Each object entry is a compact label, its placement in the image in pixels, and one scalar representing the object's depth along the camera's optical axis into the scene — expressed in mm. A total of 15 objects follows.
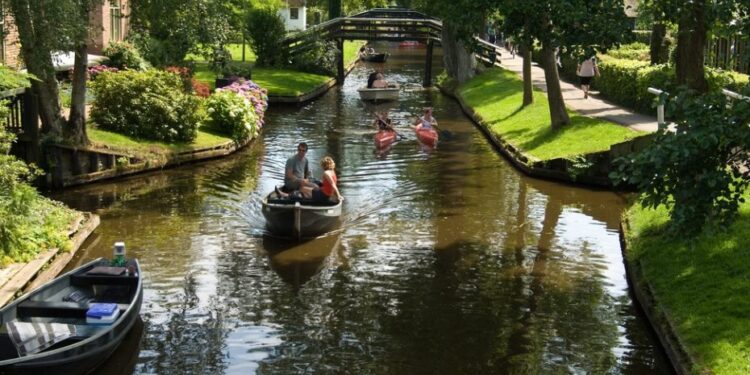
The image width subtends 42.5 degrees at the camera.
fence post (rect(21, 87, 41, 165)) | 24484
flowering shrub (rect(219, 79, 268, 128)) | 34844
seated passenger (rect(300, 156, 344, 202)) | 20578
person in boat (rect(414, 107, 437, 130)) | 33406
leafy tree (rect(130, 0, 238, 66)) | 26125
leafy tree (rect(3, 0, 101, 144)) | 22344
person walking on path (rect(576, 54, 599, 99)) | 36594
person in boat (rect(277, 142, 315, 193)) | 21562
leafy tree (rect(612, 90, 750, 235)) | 11172
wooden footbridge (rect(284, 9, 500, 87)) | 55656
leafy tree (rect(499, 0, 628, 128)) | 21656
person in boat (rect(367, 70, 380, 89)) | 46844
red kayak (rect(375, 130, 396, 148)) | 32188
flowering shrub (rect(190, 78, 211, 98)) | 32797
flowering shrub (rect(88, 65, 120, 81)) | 32588
